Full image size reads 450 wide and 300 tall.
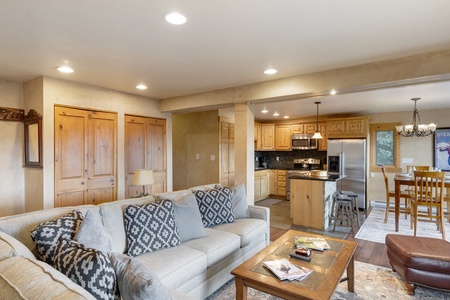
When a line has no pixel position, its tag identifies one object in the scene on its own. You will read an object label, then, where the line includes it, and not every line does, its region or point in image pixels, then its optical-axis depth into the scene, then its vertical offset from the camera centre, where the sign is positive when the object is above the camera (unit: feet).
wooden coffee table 5.34 -3.01
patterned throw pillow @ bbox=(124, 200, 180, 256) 7.01 -2.29
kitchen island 14.40 -3.06
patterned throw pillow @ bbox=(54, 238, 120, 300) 3.69 -1.86
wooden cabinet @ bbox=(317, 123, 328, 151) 22.81 +0.83
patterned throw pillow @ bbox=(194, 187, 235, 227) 9.64 -2.27
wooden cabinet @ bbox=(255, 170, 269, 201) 23.03 -3.43
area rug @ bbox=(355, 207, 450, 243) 13.33 -4.73
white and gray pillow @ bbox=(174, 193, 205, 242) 8.09 -2.35
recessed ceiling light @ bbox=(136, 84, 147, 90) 13.60 +3.53
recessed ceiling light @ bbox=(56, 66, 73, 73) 10.62 +3.54
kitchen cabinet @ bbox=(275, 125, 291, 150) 24.91 +1.16
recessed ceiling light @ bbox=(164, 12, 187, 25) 6.55 +3.55
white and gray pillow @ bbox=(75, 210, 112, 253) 5.21 -1.84
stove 23.88 -1.75
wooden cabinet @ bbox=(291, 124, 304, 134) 24.14 +1.97
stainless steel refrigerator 19.69 -1.26
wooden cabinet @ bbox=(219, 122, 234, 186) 19.61 -0.34
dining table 14.05 -2.02
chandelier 16.15 +1.24
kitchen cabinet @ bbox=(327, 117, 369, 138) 20.13 +1.73
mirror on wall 11.93 +0.59
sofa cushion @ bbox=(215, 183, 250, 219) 10.77 -2.36
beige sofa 3.12 -2.83
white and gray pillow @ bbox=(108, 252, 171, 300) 3.42 -1.90
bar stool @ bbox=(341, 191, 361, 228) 14.43 -2.86
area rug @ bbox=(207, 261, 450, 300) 7.66 -4.60
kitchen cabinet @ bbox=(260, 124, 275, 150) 25.64 +1.25
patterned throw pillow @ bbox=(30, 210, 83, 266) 4.96 -1.76
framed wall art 19.10 -0.15
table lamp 11.18 -1.27
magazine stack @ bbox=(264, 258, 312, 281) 5.77 -2.96
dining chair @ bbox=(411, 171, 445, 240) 12.60 -2.37
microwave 23.04 +0.59
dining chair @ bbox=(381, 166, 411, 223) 14.86 -3.64
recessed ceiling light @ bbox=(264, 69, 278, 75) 11.13 +3.50
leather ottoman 7.48 -3.59
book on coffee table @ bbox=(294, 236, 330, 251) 7.40 -2.92
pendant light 18.13 +0.89
